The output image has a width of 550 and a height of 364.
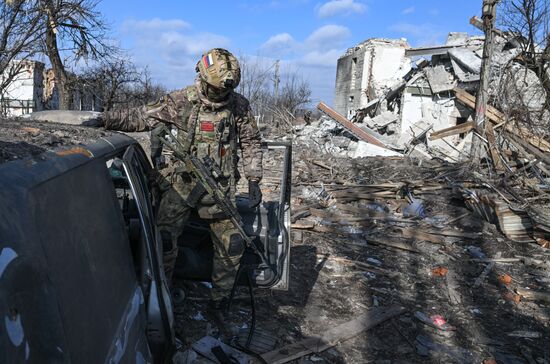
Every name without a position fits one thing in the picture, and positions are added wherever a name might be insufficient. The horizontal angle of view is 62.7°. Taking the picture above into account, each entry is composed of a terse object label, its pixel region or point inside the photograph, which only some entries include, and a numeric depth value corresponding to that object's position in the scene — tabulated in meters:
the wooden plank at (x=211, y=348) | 3.05
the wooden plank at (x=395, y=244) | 6.09
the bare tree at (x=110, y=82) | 15.75
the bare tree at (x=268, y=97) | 32.75
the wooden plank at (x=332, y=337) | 3.26
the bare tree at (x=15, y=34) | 9.45
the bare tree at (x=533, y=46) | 11.38
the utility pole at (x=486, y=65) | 11.18
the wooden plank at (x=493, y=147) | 9.48
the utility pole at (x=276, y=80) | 37.81
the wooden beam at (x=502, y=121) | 9.95
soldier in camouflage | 3.28
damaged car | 0.95
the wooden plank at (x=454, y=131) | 11.55
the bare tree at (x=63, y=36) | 12.25
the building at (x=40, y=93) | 21.98
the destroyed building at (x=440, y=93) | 12.69
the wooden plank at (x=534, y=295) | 4.65
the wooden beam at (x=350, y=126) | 14.91
